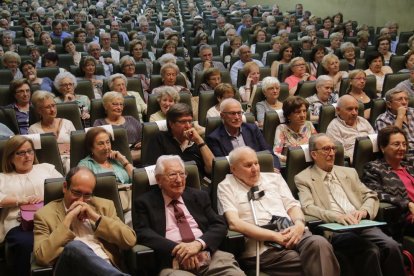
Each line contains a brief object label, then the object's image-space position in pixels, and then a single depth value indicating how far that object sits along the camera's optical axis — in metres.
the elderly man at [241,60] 5.68
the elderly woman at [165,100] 3.81
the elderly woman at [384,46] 6.19
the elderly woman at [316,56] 5.79
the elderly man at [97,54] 5.98
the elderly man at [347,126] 3.59
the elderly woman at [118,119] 3.62
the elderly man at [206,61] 5.65
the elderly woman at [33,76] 4.74
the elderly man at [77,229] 2.14
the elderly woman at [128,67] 4.97
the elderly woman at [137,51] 5.85
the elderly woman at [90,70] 4.95
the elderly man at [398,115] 3.62
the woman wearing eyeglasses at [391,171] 2.91
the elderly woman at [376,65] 5.20
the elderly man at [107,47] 6.55
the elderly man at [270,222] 2.48
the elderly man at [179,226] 2.37
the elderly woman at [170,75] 4.54
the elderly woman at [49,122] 3.48
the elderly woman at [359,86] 4.36
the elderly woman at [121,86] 4.29
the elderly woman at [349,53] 5.81
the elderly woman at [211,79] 4.48
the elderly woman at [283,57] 5.71
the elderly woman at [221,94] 3.91
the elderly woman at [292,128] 3.46
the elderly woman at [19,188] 2.48
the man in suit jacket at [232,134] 3.27
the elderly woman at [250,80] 4.66
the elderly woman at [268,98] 4.06
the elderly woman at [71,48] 6.48
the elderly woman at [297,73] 4.95
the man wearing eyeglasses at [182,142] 3.14
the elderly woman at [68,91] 4.25
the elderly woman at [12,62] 5.29
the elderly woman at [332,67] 5.02
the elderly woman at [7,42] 6.91
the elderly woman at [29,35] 7.43
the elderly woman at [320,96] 4.20
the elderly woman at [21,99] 3.97
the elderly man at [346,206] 2.57
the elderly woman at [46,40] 6.92
